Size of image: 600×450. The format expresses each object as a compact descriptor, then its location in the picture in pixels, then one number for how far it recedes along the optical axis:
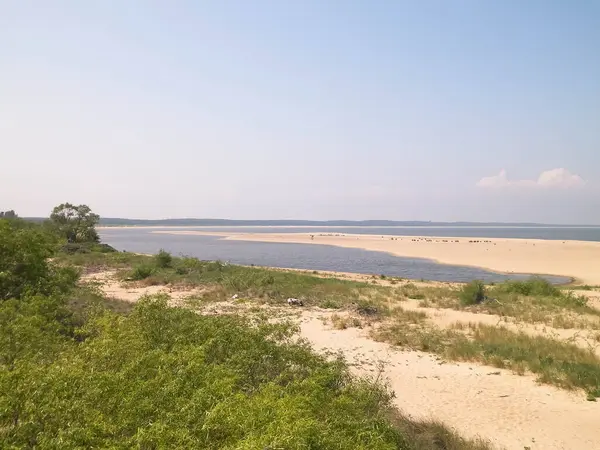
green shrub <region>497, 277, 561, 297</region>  28.75
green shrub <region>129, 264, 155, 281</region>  32.77
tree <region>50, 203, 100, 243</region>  56.97
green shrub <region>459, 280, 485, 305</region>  25.73
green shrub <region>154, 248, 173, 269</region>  38.07
